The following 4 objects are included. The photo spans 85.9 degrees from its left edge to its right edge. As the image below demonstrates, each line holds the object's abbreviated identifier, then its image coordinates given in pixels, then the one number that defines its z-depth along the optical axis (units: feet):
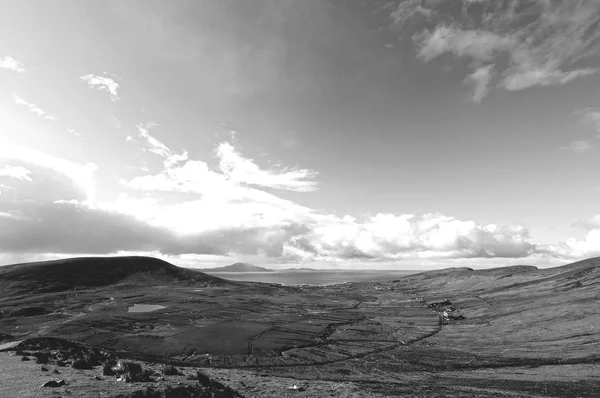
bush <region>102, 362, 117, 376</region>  100.76
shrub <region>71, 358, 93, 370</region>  106.41
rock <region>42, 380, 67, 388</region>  80.38
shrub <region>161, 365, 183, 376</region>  112.70
